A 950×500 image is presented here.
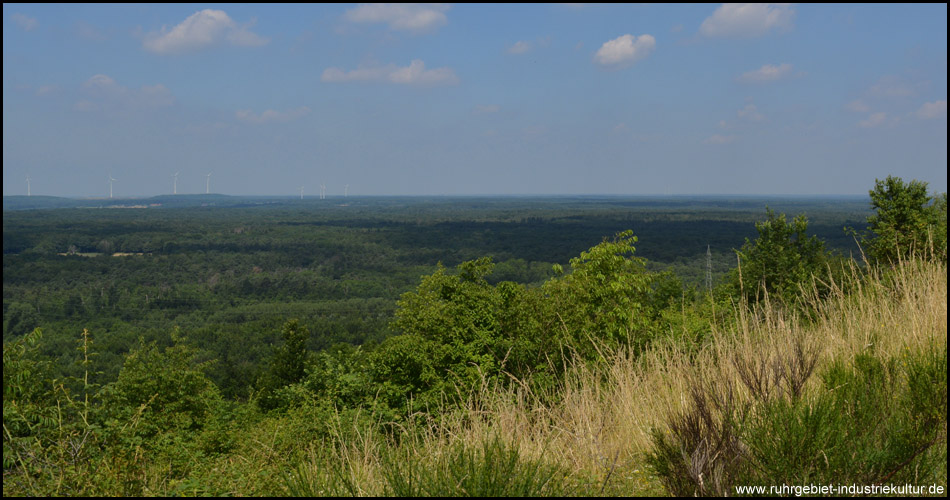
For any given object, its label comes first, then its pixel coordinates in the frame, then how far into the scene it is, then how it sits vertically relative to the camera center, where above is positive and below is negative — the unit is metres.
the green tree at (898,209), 22.58 +0.91
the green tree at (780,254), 32.66 -1.61
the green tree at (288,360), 42.16 -10.22
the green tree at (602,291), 20.78 -2.47
